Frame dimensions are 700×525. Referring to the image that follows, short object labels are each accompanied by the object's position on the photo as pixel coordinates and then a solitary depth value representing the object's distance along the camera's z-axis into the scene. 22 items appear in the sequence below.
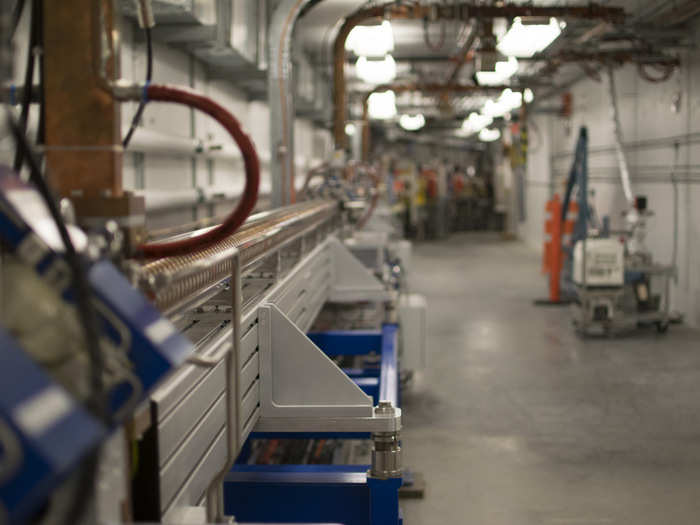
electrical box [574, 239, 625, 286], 6.12
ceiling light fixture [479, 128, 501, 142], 13.23
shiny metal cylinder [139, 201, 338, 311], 1.03
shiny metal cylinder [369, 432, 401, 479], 1.67
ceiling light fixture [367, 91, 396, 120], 7.01
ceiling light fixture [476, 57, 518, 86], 4.84
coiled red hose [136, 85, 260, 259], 1.00
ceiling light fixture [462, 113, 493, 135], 11.25
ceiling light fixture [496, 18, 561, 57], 3.96
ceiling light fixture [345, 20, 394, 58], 4.24
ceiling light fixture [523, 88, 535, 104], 8.29
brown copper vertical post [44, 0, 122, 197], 0.97
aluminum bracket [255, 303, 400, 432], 1.81
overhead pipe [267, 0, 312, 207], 3.73
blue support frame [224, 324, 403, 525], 1.67
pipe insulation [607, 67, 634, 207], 7.24
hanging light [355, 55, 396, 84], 4.75
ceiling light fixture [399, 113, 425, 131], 9.21
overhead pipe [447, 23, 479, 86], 5.94
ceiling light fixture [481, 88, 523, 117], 8.05
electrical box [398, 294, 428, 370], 4.36
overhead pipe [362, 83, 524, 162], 8.18
